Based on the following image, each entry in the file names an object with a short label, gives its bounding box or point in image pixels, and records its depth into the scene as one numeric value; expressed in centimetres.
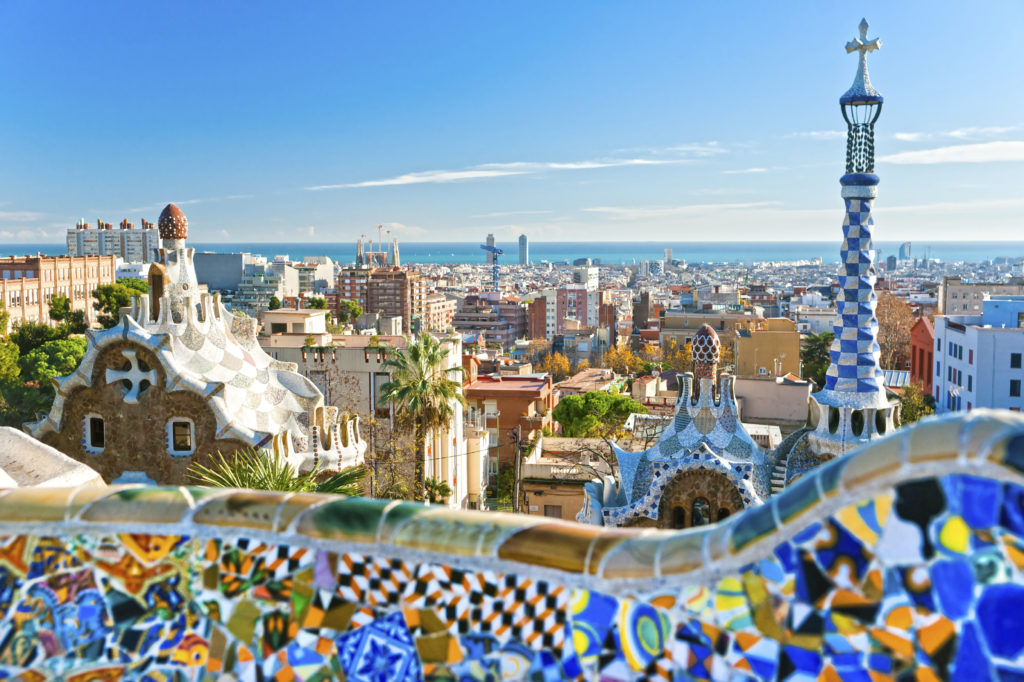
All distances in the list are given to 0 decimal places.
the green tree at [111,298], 5956
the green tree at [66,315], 5883
